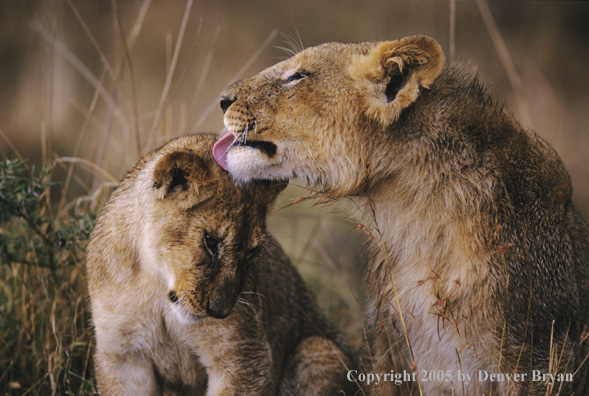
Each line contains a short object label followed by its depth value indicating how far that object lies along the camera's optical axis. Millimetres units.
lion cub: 7762
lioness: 7453
